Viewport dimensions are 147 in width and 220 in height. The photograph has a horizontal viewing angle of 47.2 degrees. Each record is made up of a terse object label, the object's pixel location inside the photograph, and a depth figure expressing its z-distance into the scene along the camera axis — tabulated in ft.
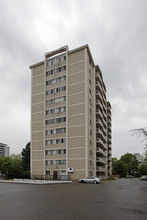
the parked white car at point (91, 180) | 101.74
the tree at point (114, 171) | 275.36
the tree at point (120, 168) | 262.48
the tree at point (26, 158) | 179.29
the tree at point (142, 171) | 261.97
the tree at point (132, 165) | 292.91
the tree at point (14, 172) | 116.05
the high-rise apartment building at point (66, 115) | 130.00
